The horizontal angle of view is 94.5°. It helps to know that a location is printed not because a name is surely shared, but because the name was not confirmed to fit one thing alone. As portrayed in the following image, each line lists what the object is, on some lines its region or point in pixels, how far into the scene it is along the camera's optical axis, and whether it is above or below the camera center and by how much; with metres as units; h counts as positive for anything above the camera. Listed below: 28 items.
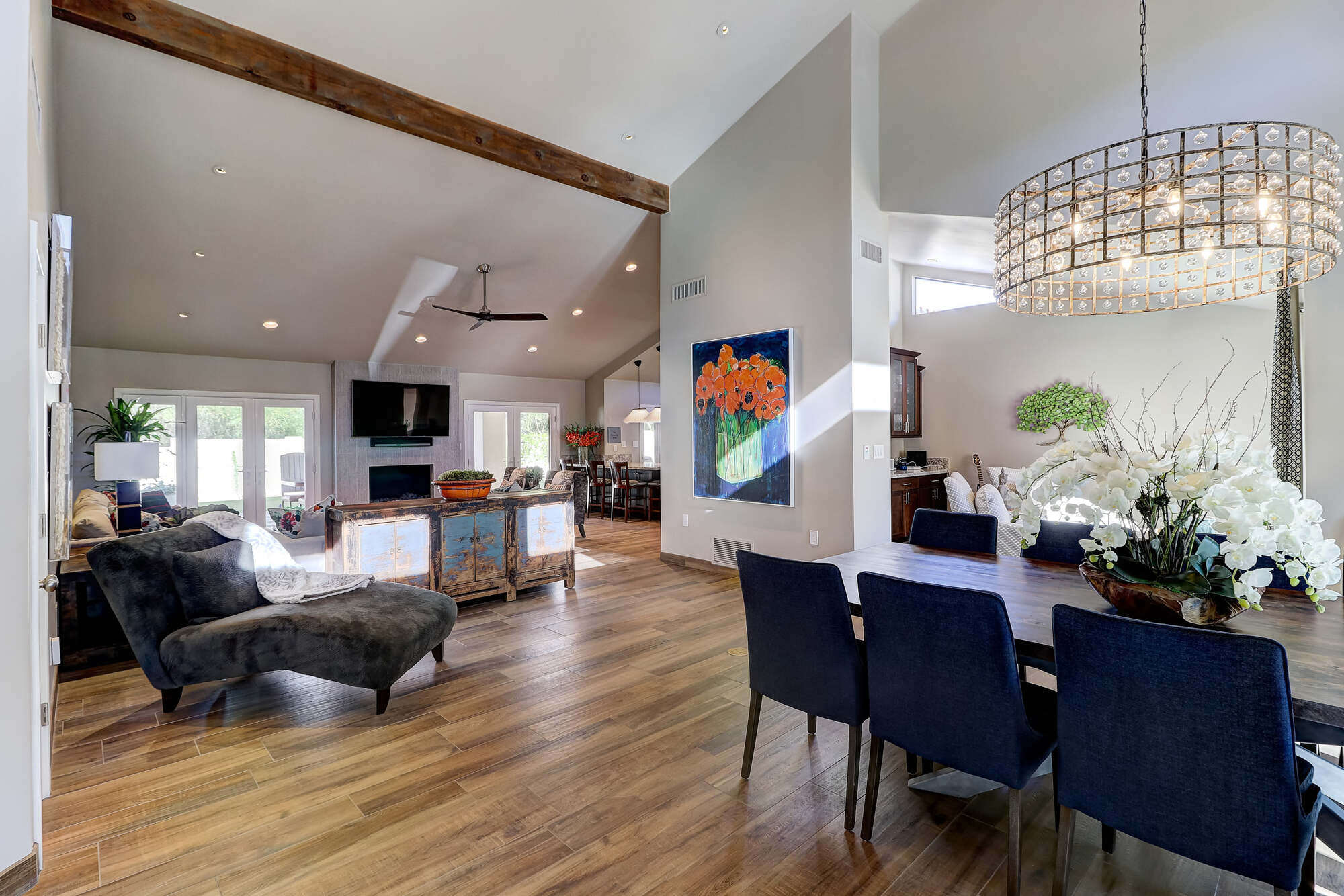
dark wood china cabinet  7.35 +0.64
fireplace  8.95 -0.46
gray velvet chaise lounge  2.89 -0.88
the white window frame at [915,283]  8.18 +2.18
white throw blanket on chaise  3.29 -0.67
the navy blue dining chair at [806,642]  2.13 -0.70
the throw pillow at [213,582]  3.03 -0.66
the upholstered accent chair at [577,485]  7.63 -0.45
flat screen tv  8.70 +0.61
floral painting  5.33 +0.27
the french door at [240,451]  7.49 +0.00
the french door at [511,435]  10.24 +0.25
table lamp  3.70 -0.06
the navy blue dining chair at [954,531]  3.18 -0.44
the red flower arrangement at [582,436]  11.27 +0.24
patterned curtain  3.82 +0.29
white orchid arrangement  1.66 -0.20
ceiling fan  6.30 +1.38
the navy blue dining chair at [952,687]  1.76 -0.73
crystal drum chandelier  2.00 +0.81
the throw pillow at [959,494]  6.23 -0.48
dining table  1.50 -0.54
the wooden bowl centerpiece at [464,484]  4.80 -0.27
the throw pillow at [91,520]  3.85 -0.44
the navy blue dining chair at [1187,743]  1.35 -0.70
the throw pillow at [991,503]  6.00 -0.54
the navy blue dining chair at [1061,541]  2.95 -0.46
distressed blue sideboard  4.30 -0.70
